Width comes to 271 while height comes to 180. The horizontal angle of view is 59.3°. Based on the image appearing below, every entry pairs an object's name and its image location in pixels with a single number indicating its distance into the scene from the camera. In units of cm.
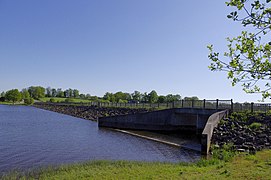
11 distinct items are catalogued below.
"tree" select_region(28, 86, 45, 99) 15050
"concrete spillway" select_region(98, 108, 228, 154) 2602
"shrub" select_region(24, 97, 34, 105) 12144
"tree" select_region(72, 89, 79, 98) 16854
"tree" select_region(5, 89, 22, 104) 12631
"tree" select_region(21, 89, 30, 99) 13427
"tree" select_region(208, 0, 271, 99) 397
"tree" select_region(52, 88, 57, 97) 17725
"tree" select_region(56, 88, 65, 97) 17250
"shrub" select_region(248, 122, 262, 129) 1919
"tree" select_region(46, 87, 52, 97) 17610
